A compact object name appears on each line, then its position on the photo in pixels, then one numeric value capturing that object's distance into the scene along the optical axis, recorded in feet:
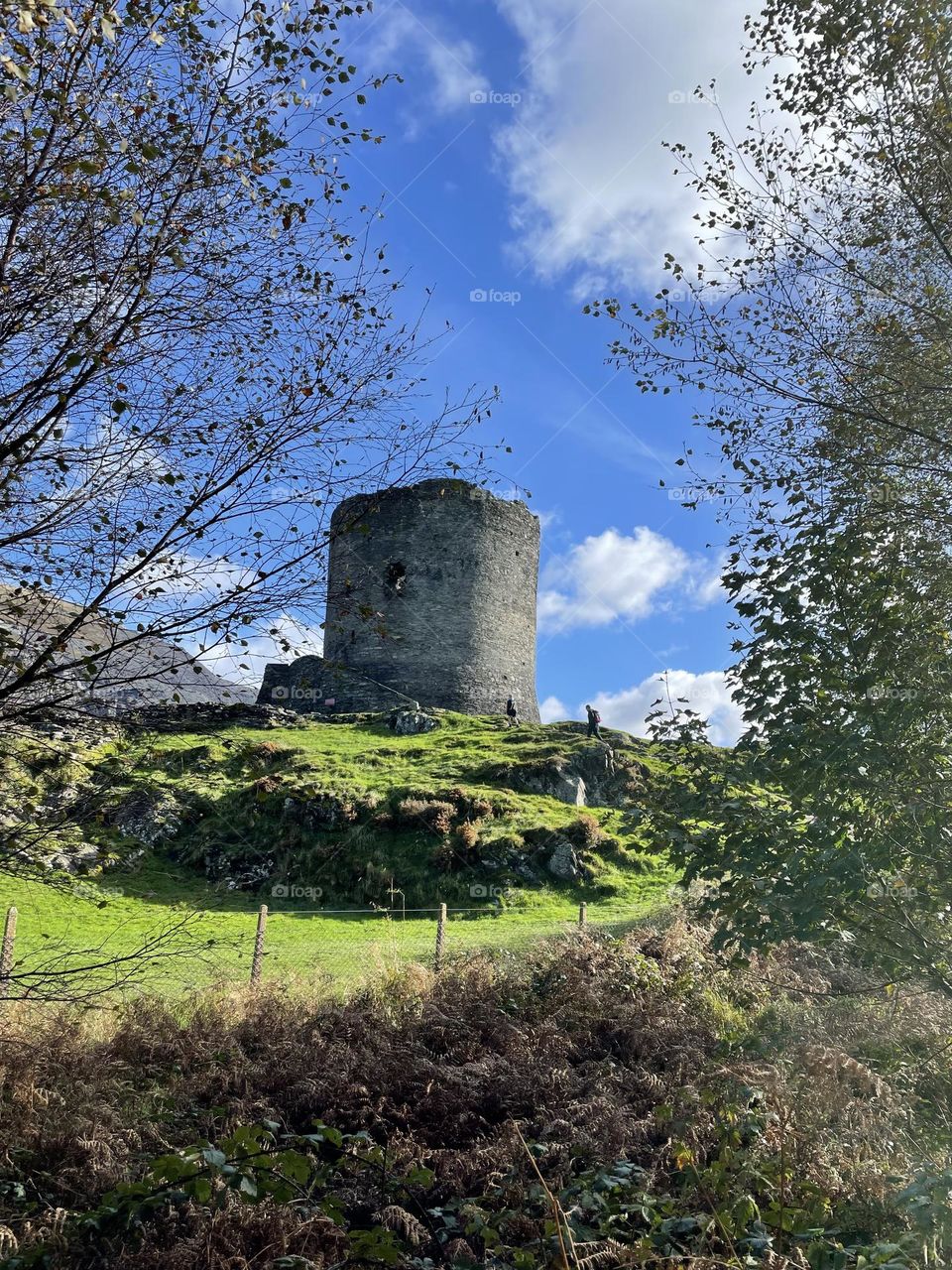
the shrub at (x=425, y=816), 69.15
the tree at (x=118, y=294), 14.55
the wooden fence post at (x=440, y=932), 35.30
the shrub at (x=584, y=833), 68.90
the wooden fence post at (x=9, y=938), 28.13
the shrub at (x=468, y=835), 65.92
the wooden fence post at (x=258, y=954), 32.89
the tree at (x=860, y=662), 16.55
